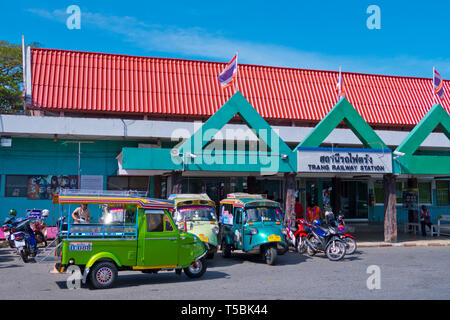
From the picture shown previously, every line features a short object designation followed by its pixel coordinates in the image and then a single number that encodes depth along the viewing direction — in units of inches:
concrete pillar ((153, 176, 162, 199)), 863.1
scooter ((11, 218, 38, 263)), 515.5
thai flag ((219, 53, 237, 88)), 703.7
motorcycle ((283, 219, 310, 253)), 626.5
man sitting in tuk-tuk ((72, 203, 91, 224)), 540.7
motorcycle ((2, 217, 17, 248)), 553.6
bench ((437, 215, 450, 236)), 892.6
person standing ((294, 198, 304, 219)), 758.5
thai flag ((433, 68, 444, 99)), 798.5
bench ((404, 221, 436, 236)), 918.1
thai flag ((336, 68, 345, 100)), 768.0
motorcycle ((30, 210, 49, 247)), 616.7
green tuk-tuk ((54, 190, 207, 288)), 370.3
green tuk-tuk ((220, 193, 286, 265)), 529.3
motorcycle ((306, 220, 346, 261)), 564.1
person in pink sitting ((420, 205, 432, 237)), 884.6
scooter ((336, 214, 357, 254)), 610.2
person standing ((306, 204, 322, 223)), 751.7
